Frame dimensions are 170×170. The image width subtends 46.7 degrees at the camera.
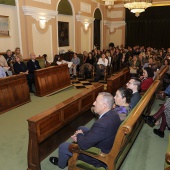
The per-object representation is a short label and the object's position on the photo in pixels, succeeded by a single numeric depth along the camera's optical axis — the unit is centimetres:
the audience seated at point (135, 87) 328
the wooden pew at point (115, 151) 191
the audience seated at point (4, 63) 671
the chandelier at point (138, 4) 815
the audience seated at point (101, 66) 855
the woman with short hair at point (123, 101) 285
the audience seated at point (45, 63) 827
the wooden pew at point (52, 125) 263
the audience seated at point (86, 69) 896
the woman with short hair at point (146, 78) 469
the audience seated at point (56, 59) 868
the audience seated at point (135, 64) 761
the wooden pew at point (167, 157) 164
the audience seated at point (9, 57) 703
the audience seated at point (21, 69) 648
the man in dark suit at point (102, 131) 204
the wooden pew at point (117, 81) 510
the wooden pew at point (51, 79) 600
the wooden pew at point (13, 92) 478
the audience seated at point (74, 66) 899
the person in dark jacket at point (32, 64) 692
